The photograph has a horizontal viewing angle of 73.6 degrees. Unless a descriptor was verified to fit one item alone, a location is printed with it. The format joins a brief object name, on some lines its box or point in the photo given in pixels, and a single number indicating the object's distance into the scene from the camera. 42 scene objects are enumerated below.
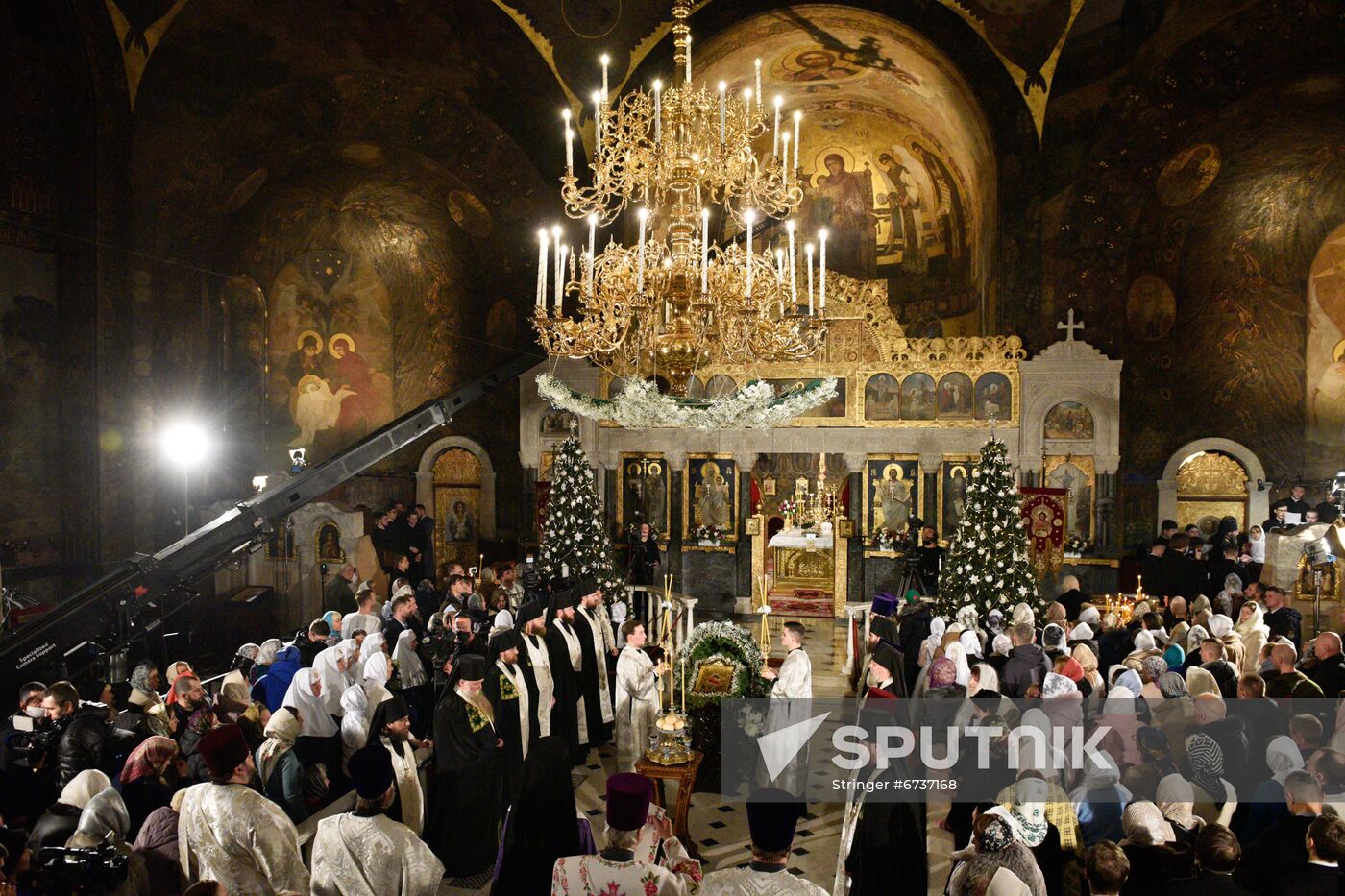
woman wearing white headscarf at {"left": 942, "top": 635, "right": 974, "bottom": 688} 8.85
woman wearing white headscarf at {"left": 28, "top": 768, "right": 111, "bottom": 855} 5.33
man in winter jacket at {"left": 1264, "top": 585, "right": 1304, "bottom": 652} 11.21
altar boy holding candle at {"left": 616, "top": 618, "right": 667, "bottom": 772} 9.08
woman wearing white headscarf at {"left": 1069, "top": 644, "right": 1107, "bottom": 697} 8.89
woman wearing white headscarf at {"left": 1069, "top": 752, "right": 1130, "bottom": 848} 6.03
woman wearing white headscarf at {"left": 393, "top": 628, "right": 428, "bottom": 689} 9.97
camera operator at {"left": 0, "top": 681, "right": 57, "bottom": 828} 6.14
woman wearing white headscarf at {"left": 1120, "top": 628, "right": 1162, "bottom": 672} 8.62
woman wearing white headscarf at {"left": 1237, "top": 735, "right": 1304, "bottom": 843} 6.21
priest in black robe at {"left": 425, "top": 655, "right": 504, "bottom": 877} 7.56
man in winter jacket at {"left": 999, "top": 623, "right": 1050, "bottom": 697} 9.09
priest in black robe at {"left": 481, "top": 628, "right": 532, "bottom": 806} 8.42
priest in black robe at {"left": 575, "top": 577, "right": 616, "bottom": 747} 10.95
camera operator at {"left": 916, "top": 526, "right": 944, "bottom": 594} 15.82
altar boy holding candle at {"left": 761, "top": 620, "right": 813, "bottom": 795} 8.76
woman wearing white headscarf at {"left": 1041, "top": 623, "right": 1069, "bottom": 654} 9.94
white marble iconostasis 16.73
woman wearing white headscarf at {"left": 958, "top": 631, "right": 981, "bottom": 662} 10.25
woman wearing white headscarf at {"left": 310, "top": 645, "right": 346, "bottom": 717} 8.43
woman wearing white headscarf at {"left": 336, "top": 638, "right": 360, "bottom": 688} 8.77
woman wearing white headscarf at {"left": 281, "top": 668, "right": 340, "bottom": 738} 8.19
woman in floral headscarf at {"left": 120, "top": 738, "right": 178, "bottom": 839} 5.89
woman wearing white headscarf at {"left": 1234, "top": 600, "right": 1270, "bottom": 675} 10.82
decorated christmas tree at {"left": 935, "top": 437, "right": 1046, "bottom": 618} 13.43
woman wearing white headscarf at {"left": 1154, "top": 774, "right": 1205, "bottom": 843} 5.73
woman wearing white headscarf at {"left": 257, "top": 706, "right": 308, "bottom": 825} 7.12
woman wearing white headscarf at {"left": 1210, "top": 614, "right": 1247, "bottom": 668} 9.88
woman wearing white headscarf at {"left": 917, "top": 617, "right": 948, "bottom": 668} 10.48
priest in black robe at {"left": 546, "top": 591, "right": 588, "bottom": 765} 10.20
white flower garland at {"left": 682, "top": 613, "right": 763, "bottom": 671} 9.19
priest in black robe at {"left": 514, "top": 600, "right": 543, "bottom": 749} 9.35
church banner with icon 16.55
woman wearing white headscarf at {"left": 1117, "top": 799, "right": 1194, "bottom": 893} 4.98
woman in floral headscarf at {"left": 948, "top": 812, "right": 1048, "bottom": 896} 4.73
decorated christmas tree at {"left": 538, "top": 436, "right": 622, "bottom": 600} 15.52
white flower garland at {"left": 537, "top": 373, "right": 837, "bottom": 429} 12.33
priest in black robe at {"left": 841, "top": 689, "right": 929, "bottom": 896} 6.53
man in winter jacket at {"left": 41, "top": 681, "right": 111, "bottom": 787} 6.30
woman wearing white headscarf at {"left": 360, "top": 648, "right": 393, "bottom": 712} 8.59
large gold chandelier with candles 8.32
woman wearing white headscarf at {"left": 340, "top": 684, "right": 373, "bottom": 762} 7.88
